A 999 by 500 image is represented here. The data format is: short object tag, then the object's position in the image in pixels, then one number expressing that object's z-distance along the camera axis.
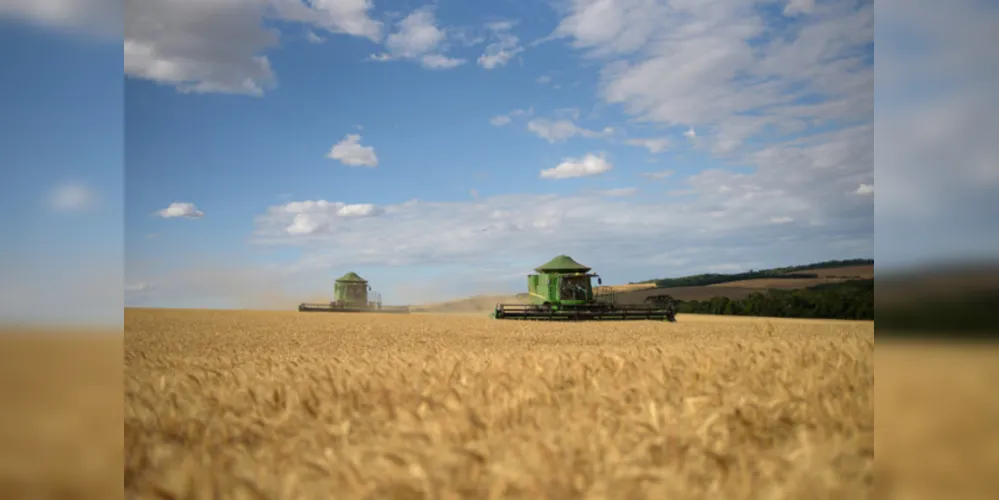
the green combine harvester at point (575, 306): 39.34
